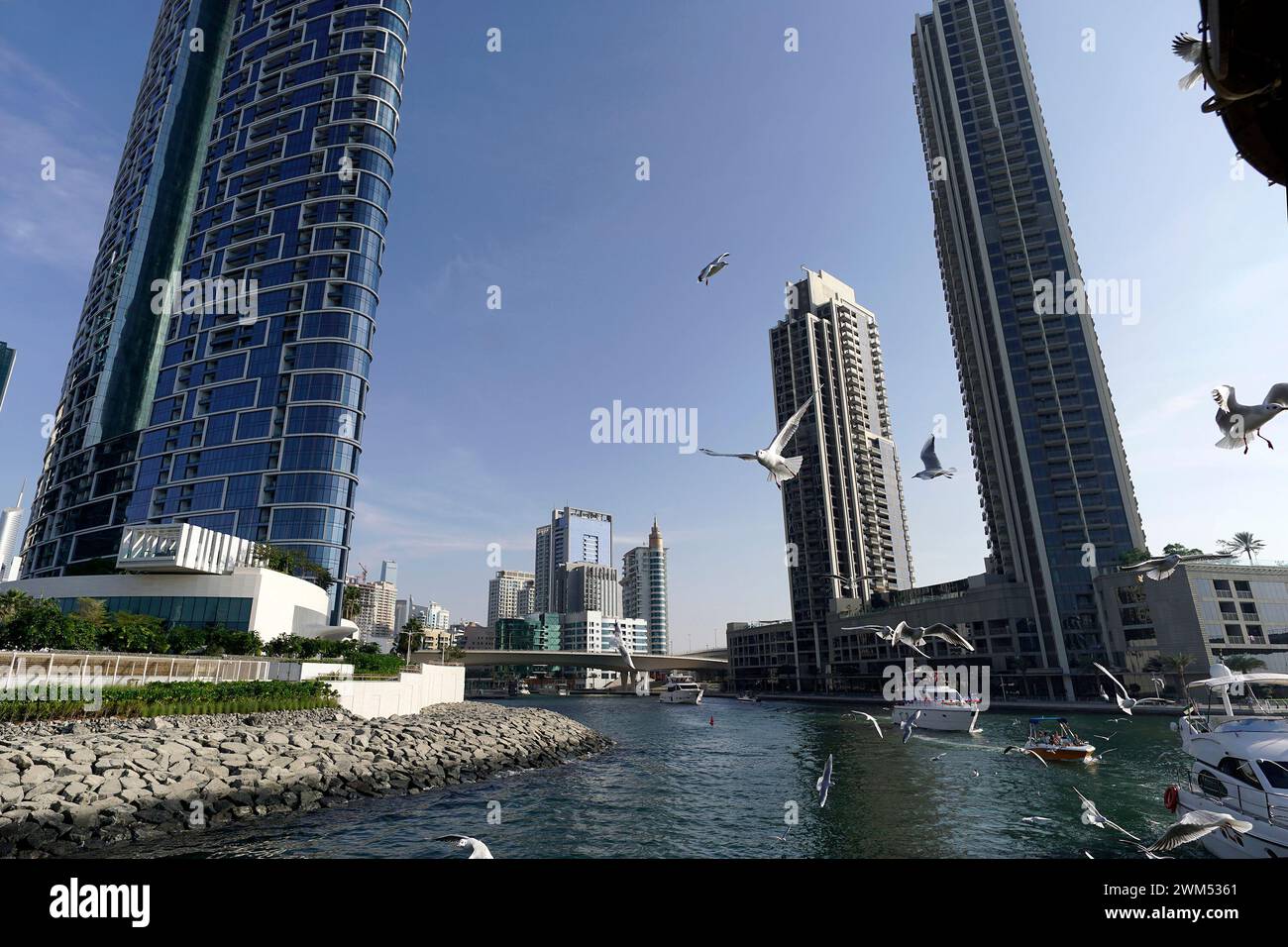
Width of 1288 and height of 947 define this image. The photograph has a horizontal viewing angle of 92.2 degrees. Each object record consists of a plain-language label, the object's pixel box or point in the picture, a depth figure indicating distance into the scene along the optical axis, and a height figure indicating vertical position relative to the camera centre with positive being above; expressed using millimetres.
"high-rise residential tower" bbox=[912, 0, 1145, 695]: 98438 +51858
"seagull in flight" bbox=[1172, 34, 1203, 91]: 7941 +7262
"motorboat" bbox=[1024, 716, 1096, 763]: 39062 -6608
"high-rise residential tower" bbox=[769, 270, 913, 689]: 146625 +40741
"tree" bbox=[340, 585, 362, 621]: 100625 +8069
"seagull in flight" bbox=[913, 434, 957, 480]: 32281 +9032
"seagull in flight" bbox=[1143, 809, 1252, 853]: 11375 -3458
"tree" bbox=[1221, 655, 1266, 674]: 75875 -3242
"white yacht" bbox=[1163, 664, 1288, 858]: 17078 -4205
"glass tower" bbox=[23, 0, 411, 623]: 103000 +65776
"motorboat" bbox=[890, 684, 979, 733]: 56031 -6130
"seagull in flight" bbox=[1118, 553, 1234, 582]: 16894 +1950
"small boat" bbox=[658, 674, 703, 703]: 130875 -9191
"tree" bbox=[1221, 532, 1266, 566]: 100869 +14527
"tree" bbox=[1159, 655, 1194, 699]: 80125 -3310
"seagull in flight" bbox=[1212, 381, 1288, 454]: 8289 +2958
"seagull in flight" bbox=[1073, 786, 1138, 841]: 17375 -4804
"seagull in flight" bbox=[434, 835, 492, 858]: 9984 -3068
